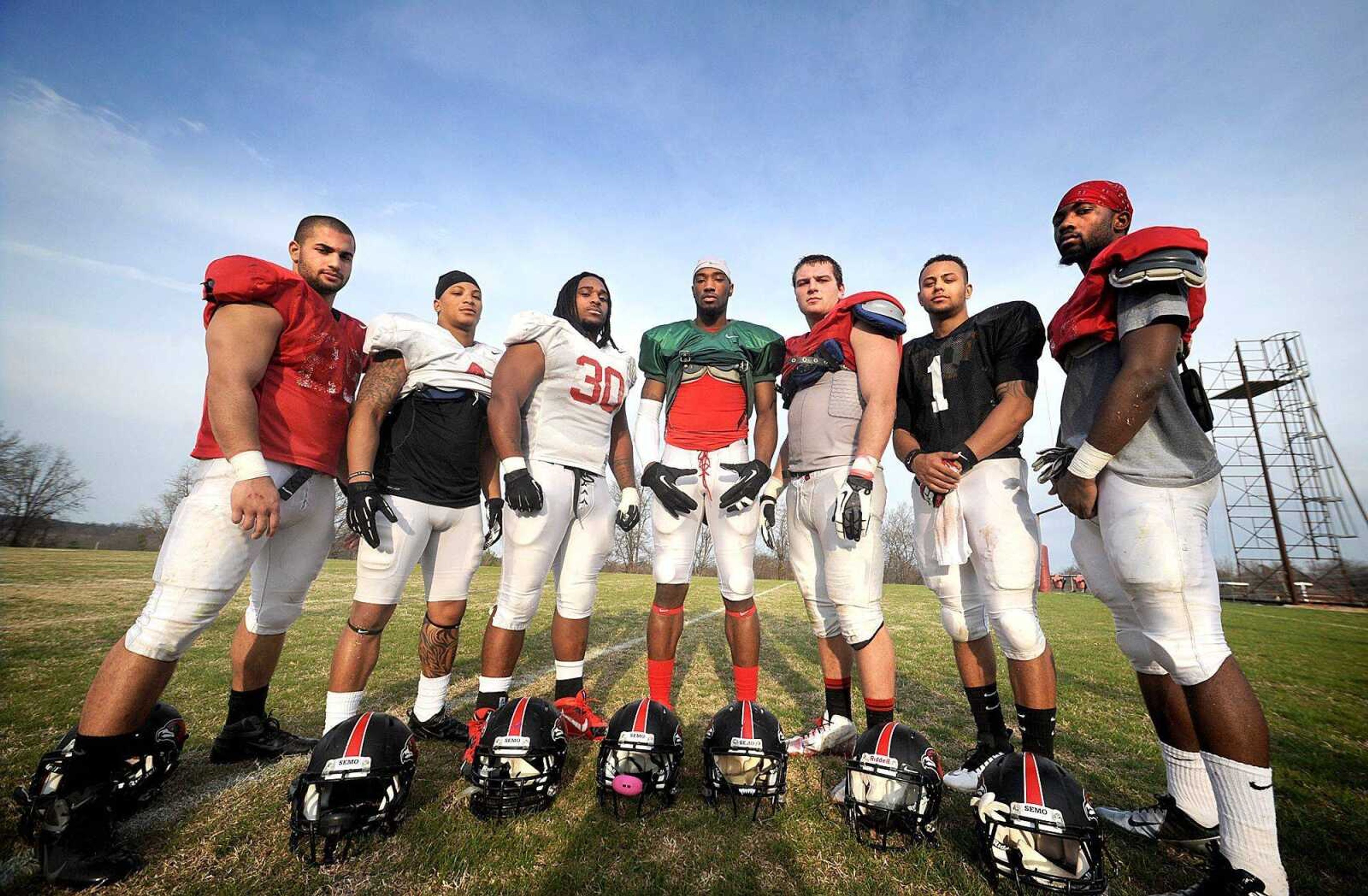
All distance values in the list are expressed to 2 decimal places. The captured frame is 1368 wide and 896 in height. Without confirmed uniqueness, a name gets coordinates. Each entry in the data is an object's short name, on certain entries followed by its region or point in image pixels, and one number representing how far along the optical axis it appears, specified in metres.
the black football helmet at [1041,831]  2.05
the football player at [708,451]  4.06
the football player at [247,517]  2.36
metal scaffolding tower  30.55
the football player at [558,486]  3.79
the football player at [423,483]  3.61
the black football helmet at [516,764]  2.59
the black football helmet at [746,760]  2.70
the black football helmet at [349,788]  2.25
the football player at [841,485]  3.49
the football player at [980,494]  3.20
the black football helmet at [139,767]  2.24
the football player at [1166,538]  2.25
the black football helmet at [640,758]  2.65
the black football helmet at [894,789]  2.43
